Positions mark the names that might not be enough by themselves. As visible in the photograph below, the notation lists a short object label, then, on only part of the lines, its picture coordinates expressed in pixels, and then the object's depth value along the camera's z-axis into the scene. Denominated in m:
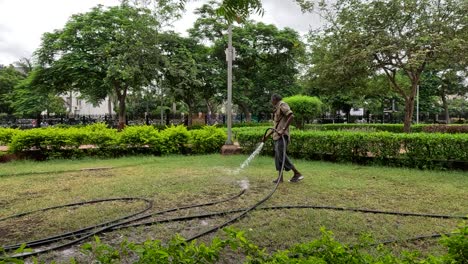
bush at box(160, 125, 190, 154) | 11.12
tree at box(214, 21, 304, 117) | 22.67
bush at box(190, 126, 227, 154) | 11.30
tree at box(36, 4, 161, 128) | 17.20
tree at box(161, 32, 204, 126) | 18.78
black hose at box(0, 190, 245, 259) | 3.46
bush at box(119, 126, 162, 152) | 10.92
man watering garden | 6.53
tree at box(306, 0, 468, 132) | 11.48
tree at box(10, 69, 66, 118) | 18.80
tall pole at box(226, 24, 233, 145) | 10.68
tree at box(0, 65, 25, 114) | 35.59
